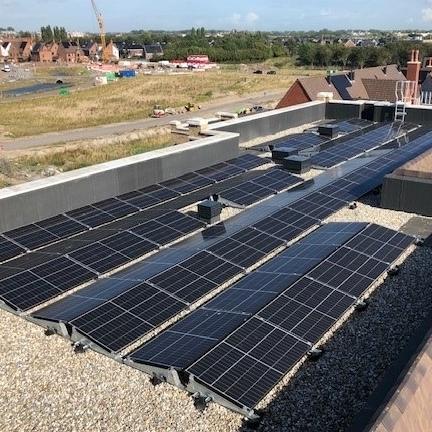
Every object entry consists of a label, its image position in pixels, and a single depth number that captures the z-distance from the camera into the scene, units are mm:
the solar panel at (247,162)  26438
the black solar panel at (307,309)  12258
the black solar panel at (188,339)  11297
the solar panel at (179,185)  22767
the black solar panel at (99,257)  15805
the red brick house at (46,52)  192625
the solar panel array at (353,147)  27672
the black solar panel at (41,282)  14023
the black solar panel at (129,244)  16728
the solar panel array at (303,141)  30156
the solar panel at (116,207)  19950
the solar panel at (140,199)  20925
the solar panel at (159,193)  21770
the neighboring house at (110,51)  193712
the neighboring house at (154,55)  192362
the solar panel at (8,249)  16219
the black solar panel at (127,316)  12289
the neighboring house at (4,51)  197125
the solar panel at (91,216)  18938
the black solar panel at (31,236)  17016
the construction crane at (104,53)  189412
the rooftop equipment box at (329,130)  32906
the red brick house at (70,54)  193375
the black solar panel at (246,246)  16156
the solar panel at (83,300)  13250
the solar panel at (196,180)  23531
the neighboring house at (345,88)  42719
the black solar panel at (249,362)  10359
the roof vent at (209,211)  19281
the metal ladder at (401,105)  34453
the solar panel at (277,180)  23469
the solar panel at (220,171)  24609
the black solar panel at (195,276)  14242
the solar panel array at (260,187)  21797
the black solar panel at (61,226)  17938
